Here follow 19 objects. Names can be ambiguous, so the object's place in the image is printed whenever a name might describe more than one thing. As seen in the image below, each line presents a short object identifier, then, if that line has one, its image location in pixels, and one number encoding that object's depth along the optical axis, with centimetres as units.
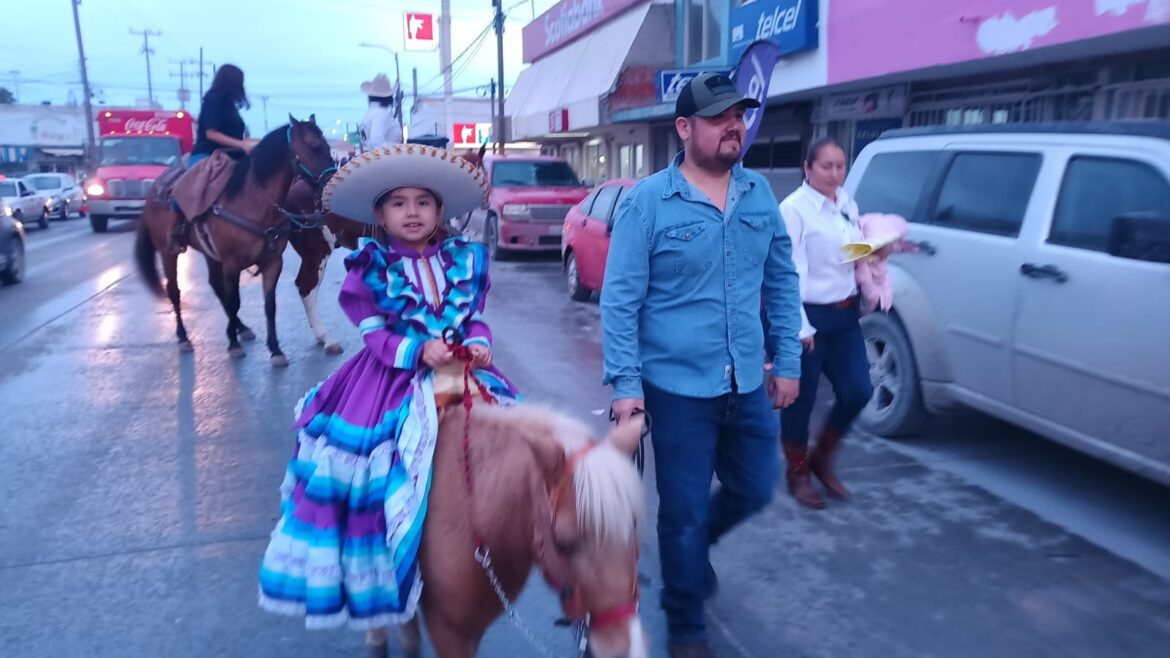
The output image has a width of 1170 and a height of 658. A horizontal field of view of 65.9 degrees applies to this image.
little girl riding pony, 263
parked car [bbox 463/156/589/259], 1595
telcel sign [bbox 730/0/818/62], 1335
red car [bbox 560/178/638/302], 1090
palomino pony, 197
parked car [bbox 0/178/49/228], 2455
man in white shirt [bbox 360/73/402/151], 916
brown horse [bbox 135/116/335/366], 757
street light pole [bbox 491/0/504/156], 2941
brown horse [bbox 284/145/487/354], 832
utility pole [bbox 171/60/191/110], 8536
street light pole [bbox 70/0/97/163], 4736
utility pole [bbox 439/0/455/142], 4728
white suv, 412
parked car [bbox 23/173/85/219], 2967
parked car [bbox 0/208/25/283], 1311
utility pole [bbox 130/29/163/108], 7749
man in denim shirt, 300
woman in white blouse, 456
